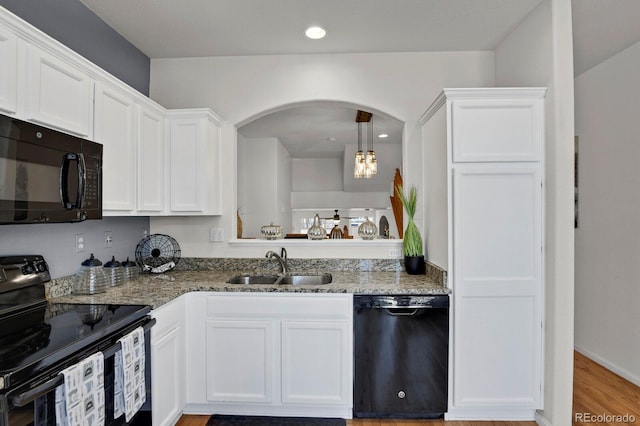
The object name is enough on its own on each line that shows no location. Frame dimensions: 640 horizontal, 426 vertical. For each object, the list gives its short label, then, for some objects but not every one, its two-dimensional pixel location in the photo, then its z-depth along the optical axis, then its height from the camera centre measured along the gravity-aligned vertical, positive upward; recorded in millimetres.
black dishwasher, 2252 -868
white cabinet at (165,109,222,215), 2678 +418
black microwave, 1387 +172
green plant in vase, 2715 -218
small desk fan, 2719 -307
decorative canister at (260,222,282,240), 3031 -144
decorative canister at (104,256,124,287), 2332 -378
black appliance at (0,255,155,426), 1105 -473
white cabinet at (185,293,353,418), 2281 -881
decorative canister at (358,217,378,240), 2955 -129
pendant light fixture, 4977 +728
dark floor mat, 2273 -1327
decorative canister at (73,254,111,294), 2117 -386
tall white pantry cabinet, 2199 -174
